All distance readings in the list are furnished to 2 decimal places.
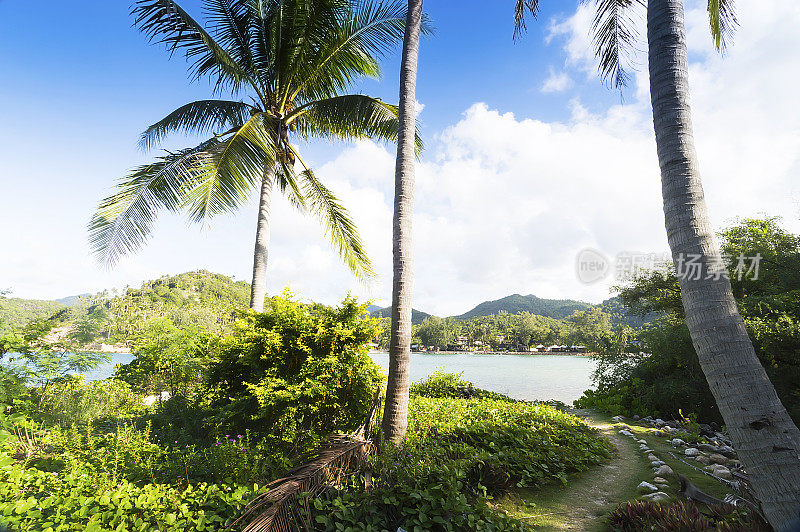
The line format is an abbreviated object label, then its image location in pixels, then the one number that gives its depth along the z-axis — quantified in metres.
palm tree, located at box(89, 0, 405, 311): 6.39
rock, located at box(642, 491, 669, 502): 3.58
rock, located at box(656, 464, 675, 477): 4.31
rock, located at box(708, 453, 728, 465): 4.82
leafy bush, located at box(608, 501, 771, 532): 2.57
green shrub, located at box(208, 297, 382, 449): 4.19
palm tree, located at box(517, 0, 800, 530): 2.01
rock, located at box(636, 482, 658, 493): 3.90
